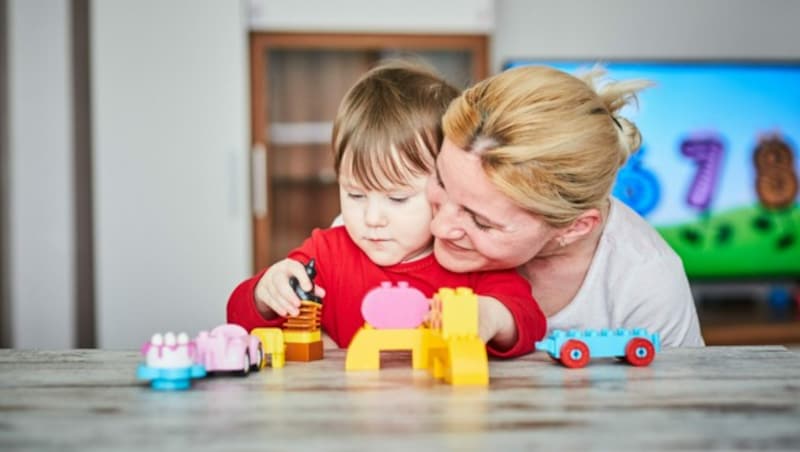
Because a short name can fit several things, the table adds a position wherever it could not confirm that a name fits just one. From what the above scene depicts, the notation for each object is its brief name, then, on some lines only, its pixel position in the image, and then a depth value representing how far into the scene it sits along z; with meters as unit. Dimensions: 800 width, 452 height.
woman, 1.15
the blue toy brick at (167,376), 0.91
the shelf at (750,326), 3.54
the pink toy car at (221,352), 0.97
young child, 1.32
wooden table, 0.69
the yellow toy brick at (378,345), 1.05
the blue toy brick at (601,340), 1.07
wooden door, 3.65
